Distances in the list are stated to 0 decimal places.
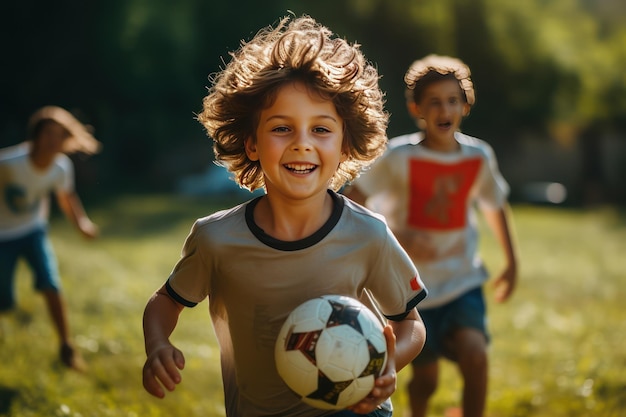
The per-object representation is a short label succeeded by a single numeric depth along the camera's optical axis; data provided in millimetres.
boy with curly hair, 3051
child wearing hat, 6793
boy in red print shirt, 4715
